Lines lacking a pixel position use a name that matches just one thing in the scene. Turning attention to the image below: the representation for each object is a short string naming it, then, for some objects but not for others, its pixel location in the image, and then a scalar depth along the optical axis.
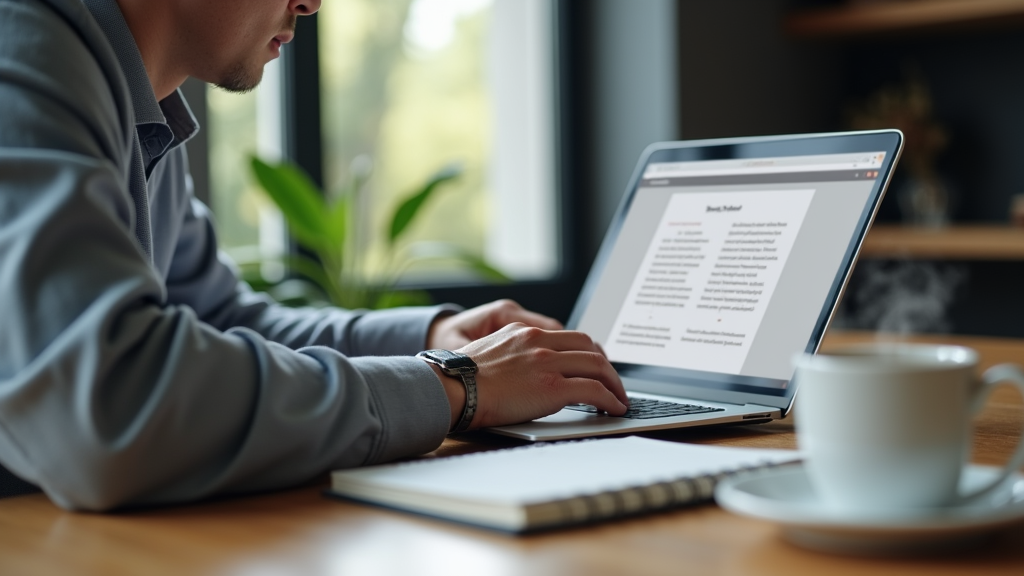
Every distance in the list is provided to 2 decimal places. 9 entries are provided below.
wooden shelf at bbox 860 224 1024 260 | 2.58
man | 0.67
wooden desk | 0.55
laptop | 0.98
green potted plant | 2.07
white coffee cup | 0.54
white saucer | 0.52
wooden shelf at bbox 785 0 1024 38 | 2.65
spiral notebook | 0.62
